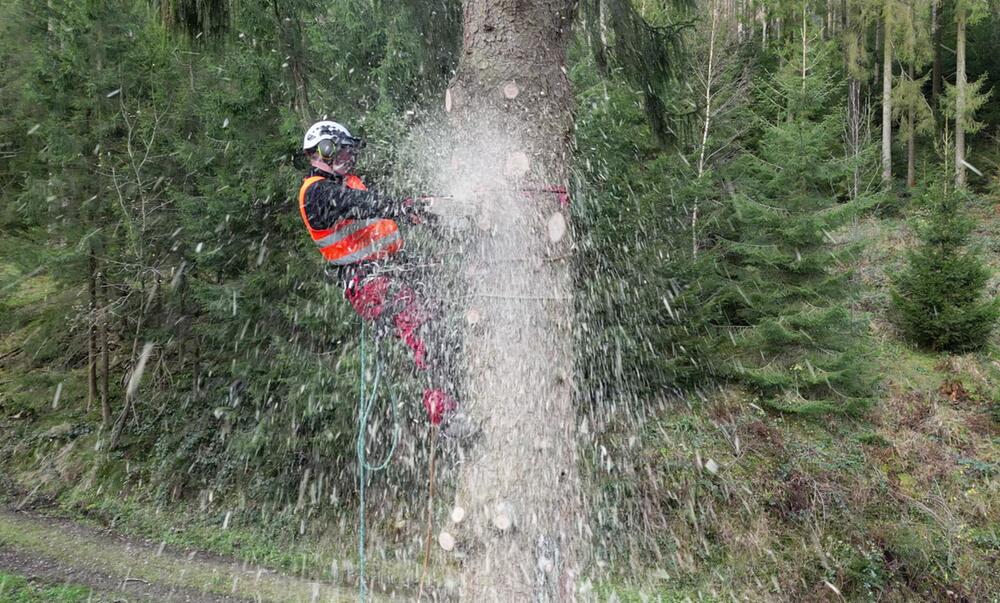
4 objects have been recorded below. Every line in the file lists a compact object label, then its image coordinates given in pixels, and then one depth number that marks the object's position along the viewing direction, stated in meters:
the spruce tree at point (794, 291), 8.32
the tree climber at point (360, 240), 3.47
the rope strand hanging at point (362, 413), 3.49
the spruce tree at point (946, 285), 9.40
